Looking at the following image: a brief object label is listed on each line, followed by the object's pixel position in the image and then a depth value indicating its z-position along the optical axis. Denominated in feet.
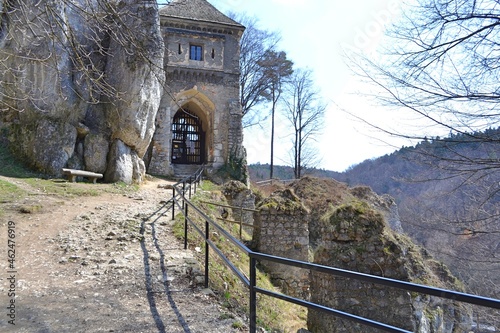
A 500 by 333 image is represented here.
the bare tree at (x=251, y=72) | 92.48
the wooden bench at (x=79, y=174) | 37.38
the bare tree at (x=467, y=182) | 10.97
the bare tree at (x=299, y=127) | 93.35
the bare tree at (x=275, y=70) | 91.81
